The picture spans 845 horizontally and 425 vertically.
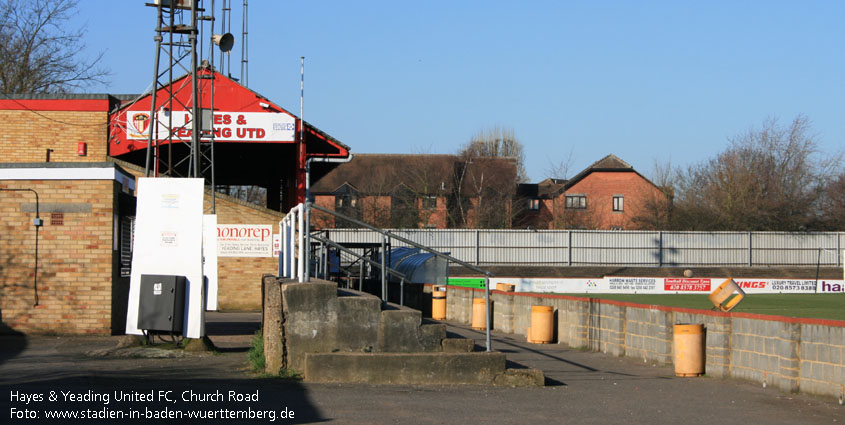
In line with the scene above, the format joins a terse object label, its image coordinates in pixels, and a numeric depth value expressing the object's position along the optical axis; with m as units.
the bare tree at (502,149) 93.56
